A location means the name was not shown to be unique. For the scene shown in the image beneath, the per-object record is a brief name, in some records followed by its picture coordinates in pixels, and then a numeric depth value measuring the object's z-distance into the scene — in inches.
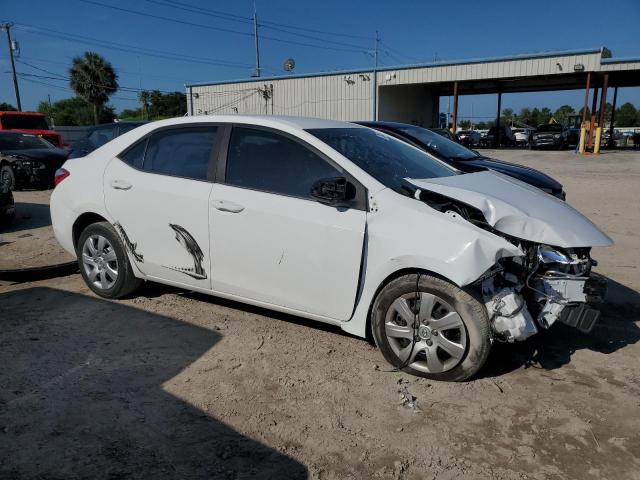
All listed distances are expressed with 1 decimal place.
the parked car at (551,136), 1306.6
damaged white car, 128.4
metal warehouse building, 1019.9
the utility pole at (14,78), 1640.0
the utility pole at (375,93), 1187.3
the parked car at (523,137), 1716.3
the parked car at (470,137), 1469.0
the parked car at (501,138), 1571.7
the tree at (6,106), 2474.7
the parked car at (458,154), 299.7
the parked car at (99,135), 422.0
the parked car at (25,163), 499.2
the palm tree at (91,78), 1870.1
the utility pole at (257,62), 1755.7
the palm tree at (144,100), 2470.1
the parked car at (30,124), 666.8
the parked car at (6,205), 329.7
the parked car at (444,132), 474.3
